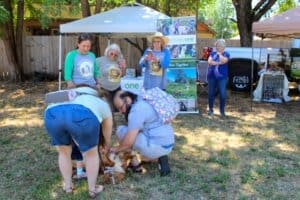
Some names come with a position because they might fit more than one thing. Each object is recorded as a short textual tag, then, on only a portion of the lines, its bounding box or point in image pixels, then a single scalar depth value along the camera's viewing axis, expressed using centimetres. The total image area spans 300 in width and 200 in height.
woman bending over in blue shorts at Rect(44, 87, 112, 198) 381
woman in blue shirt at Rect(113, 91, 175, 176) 459
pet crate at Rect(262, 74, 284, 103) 1027
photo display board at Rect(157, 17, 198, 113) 830
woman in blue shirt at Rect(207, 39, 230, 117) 790
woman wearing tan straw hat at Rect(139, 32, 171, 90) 707
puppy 464
